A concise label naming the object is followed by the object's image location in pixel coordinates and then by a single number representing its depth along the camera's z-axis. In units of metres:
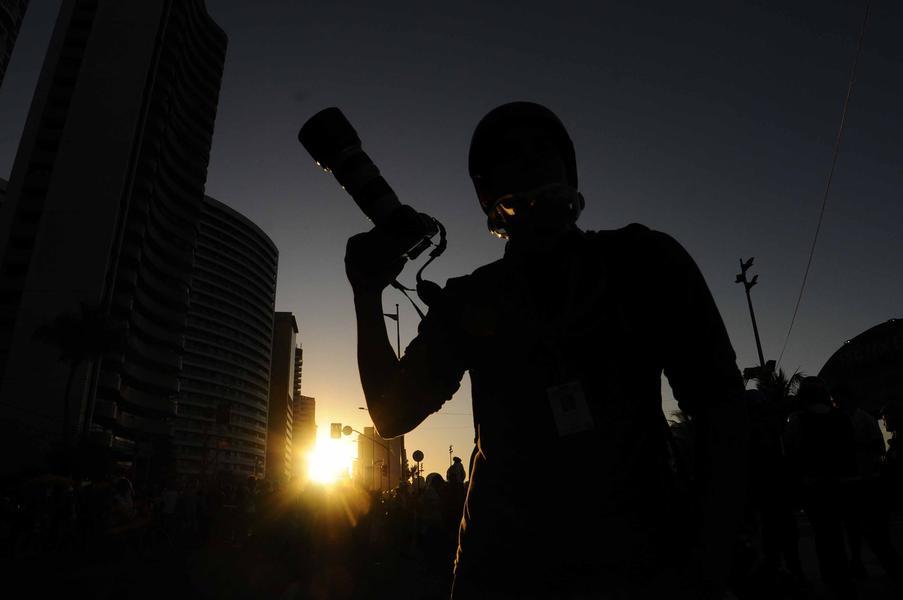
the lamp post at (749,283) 32.41
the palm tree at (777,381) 28.03
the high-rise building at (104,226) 66.31
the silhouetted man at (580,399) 1.03
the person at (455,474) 8.94
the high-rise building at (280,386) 178.12
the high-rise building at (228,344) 125.19
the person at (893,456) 6.04
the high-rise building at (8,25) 69.81
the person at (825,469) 5.21
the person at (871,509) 5.26
